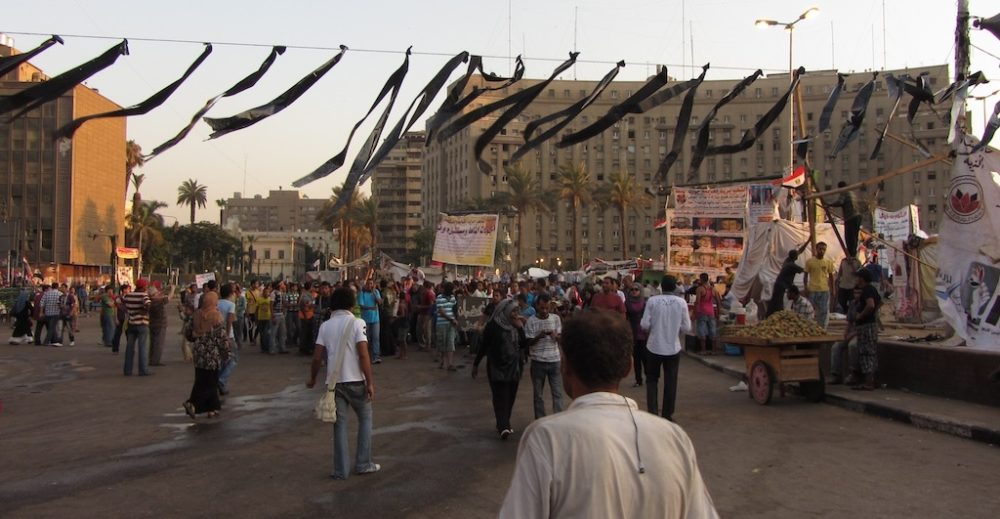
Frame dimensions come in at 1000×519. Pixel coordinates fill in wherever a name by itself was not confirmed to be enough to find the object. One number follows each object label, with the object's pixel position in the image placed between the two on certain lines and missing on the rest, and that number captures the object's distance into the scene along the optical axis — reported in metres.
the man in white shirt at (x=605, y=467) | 2.20
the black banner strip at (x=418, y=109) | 6.93
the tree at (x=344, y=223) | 85.00
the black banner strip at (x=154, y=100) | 6.68
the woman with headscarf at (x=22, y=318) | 22.75
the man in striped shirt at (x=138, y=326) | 14.73
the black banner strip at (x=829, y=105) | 8.44
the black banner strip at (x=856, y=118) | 8.42
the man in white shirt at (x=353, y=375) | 7.01
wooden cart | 10.56
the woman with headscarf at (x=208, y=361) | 10.05
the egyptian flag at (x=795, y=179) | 19.69
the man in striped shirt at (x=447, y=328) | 15.99
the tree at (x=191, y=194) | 119.25
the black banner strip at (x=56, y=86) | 6.54
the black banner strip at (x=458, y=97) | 7.27
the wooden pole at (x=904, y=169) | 10.62
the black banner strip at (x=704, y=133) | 7.62
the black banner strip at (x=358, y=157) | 6.57
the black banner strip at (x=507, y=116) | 7.00
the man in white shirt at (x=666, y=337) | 9.33
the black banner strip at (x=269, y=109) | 6.68
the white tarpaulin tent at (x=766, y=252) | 18.00
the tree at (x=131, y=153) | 84.44
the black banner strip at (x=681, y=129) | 7.59
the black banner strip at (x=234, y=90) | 6.59
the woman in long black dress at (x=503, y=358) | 8.78
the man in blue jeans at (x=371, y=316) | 17.66
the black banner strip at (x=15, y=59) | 6.59
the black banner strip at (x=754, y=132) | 7.80
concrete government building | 114.00
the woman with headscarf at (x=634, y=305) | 14.20
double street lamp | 23.16
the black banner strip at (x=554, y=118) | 7.31
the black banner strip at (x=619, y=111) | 7.38
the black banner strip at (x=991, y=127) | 9.38
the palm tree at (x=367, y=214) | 94.31
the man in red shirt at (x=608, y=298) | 12.40
